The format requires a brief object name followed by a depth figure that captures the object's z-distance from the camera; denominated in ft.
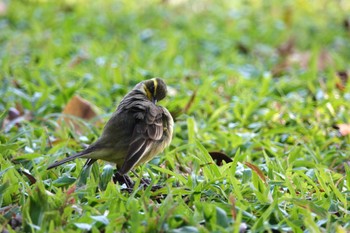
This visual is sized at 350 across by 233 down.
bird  27.99
